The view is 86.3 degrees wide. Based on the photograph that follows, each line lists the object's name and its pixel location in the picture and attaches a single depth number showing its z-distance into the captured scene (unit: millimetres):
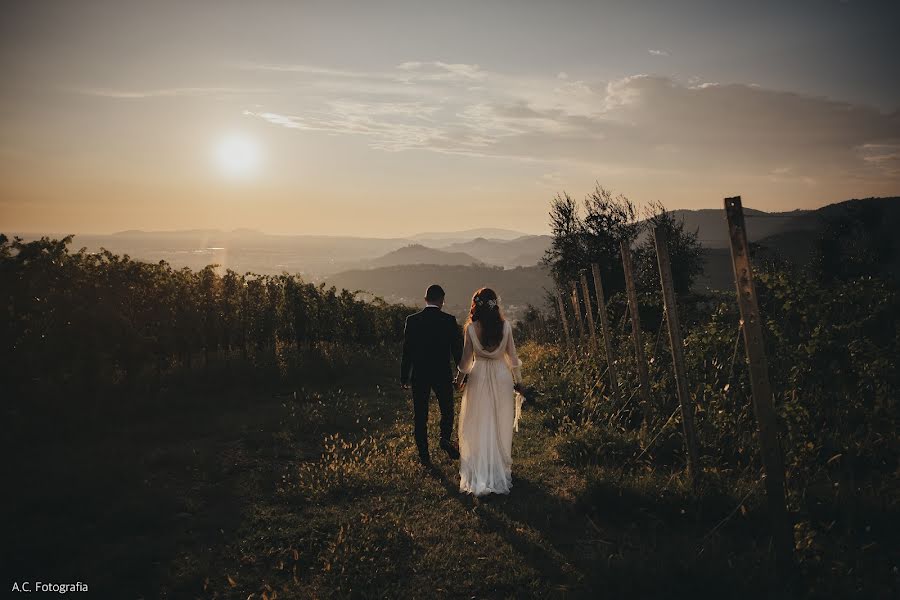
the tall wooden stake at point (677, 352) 5133
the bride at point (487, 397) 5973
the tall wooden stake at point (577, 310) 11305
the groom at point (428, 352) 6906
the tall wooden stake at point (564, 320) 12805
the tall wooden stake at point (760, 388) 3631
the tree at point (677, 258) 27297
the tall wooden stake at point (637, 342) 7117
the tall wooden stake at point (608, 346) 7945
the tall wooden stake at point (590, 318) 10000
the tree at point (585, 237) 30344
